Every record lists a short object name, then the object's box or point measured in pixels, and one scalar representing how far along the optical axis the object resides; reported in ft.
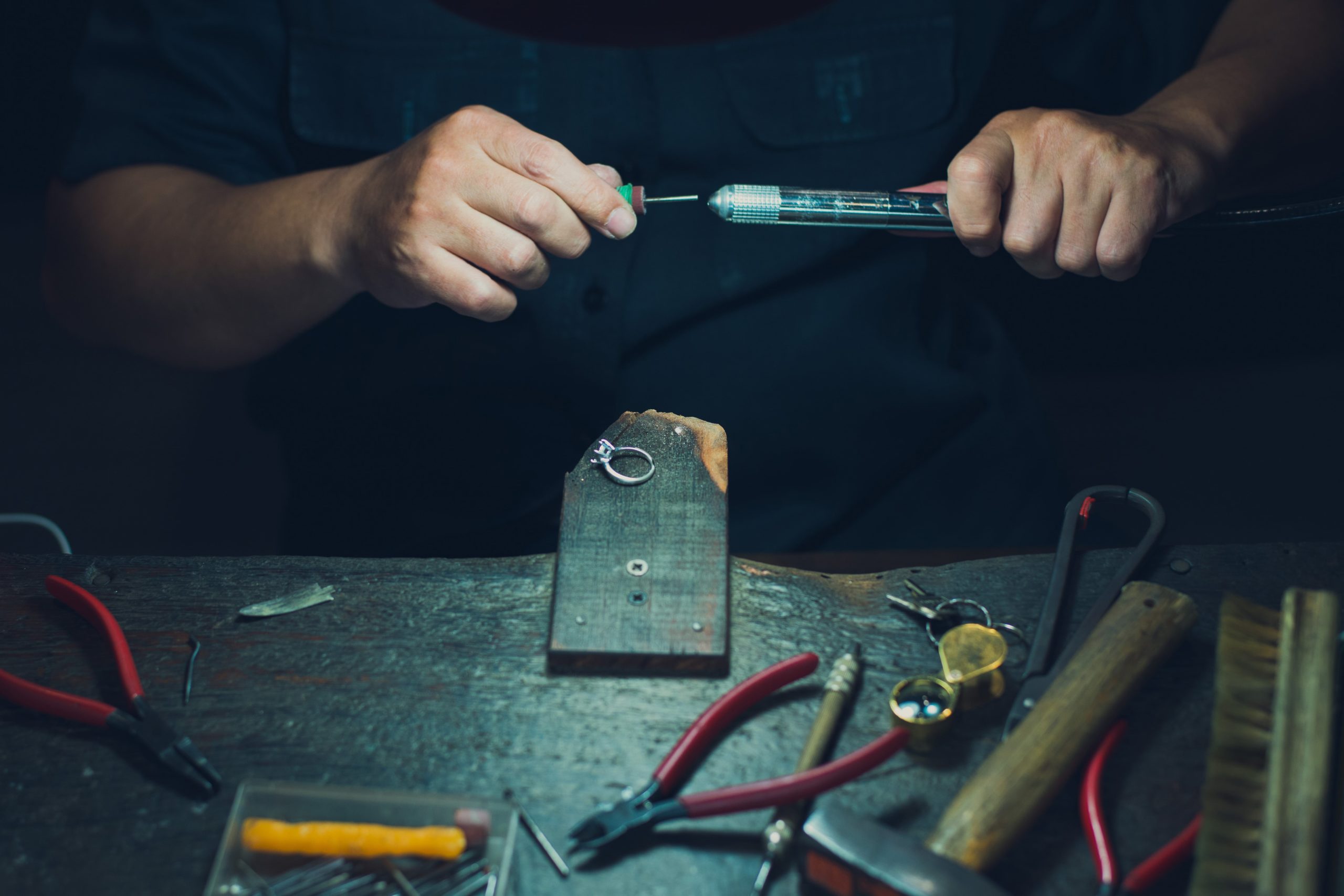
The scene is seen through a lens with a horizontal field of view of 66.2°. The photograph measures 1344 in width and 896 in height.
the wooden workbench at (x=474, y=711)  2.31
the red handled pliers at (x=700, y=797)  2.25
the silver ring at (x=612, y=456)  2.95
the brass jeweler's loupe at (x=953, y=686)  2.47
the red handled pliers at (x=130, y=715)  2.41
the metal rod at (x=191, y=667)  2.61
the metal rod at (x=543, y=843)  2.27
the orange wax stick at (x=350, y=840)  2.22
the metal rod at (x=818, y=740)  2.23
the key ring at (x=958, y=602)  2.76
